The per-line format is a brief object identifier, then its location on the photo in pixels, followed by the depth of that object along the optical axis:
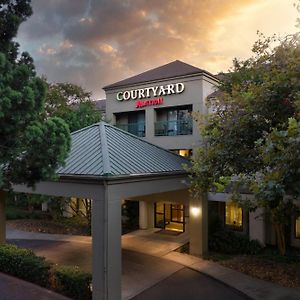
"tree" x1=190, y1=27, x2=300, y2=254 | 8.98
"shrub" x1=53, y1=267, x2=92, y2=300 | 10.64
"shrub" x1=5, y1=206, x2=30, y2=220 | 25.92
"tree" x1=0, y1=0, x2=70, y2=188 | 7.39
